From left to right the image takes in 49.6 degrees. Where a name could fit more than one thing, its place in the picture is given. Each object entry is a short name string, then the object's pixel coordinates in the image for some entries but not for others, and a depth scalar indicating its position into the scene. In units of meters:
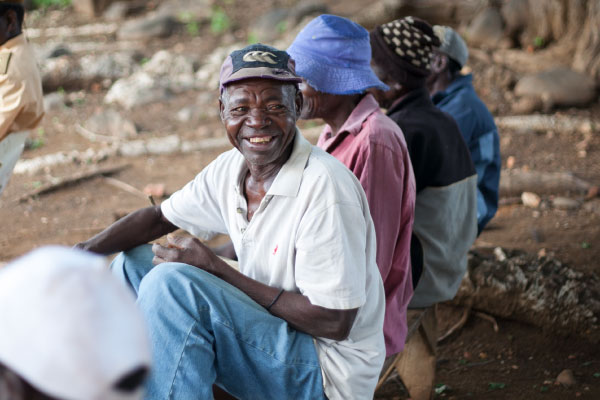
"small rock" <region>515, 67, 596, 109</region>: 6.93
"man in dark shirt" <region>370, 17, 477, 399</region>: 2.73
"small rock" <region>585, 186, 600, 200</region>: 5.05
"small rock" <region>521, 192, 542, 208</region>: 5.02
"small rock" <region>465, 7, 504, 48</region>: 8.83
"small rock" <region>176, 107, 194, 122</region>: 7.68
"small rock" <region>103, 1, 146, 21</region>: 12.25
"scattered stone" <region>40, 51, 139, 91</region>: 8.77
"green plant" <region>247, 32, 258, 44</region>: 10.11
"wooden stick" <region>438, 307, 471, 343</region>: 3.79
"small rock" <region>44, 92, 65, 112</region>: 8.19
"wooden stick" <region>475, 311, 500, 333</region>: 3.78
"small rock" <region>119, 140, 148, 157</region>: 6.69
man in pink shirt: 2.35
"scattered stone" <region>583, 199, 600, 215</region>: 4.82
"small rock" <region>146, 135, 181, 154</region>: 6.72
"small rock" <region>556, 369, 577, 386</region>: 3.28
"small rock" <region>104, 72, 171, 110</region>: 8.23
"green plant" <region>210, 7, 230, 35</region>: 10.88
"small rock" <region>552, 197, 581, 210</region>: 4.92
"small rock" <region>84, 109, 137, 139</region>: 7.27
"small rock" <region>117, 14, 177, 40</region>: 10.90
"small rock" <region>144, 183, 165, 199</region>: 5.64
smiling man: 1.92
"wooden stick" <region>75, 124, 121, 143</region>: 7.17
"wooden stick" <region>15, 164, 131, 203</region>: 5.71
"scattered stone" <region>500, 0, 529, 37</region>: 8.70
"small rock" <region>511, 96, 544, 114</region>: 6.91
